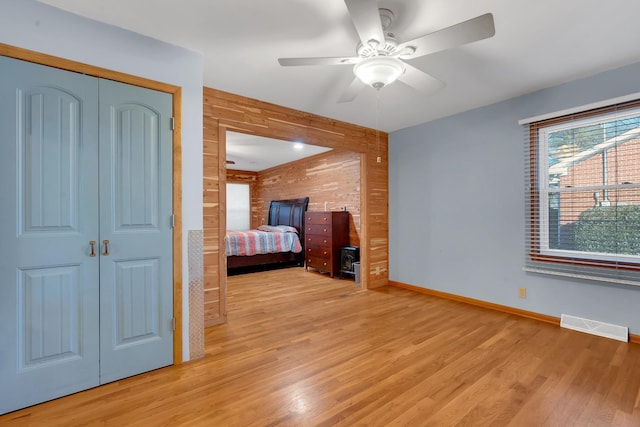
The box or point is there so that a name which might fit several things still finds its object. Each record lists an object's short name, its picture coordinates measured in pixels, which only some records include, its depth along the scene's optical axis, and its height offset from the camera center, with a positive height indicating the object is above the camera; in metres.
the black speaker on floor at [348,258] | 4.96 -0.76
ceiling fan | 1.45 +0.98
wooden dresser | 5.19 -0.45
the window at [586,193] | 2.58 +0.18
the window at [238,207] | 8.23 +0.22
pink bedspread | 5.37 -0.55
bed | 5.42 -0.44
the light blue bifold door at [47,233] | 1.68 -0.11
